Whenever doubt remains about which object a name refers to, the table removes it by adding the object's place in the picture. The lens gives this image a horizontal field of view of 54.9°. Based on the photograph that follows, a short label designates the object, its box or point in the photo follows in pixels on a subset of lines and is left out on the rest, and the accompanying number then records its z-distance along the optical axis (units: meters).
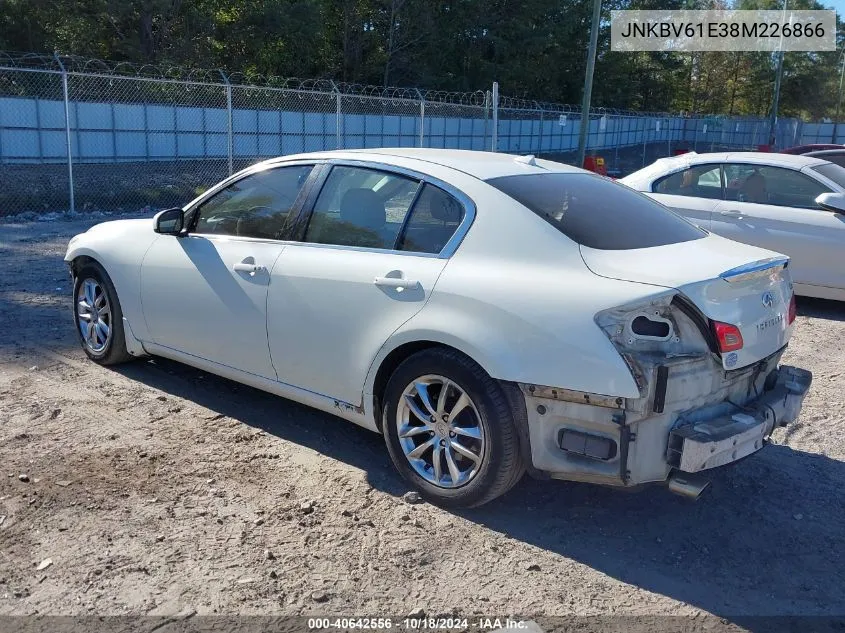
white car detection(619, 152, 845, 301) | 7.83
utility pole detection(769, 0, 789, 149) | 30.22
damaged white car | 3.35
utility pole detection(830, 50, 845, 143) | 72.46
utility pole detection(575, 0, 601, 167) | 16.93
